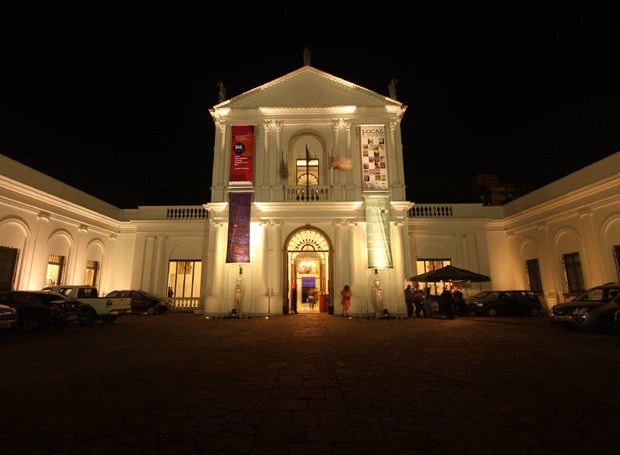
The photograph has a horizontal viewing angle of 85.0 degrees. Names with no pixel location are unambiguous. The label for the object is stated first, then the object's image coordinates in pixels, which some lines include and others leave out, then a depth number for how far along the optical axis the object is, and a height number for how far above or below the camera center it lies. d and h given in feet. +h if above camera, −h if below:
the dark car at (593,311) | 34.09 -1.75
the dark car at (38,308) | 35.78 -1.21
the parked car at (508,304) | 55.77 -1.56
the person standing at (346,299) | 50.88 -0.55
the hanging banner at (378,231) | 52.08 +9.86
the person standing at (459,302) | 55.01 -1.17
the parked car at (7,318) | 31.96 -1.94
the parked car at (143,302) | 59.42 -0.98
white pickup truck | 43.88 -0.97
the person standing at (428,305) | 51.67 -1.53
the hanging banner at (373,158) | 56.08 +22.74
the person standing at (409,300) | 51.88 -0.76
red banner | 56.08 +23.36
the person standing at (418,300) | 51.92 -0.79
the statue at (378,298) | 50.57 -0.42
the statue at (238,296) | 51.47 -0.02
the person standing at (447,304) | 51.39 -1.39
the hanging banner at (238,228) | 52.39 +10.45
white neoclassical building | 49.90 +11.65
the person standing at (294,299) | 57.51 -0.57
